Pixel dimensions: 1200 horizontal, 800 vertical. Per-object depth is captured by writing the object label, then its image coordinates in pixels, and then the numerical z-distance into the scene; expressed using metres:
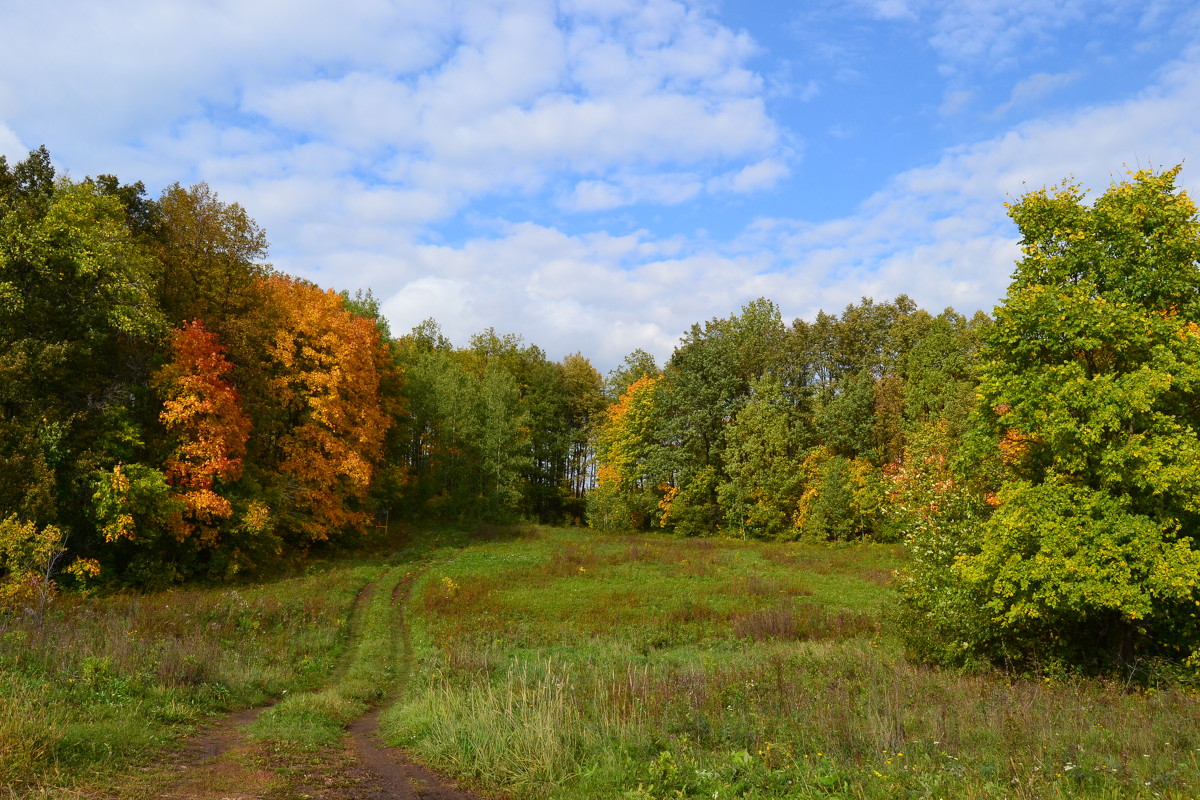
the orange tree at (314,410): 32.31
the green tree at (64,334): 20.22
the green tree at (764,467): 48.59
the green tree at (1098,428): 12.66
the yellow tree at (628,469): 58.31
